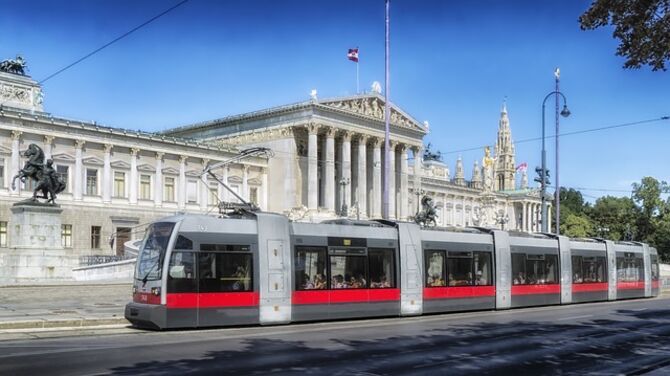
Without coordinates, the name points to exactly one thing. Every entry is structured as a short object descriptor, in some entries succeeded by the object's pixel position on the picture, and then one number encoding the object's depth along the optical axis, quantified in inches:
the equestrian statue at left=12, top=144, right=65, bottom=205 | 1294.3
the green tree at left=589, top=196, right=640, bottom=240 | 4379.9
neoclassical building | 2509.8
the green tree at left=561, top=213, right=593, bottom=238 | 4584.2
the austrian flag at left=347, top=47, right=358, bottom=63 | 2632.9
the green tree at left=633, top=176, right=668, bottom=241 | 4005.9
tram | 762.2
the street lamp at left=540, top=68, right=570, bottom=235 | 1800.0
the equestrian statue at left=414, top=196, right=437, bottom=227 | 2176.4
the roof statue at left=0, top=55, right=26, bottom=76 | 2615.7
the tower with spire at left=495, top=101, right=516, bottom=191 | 6294.3
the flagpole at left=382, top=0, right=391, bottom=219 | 1531.7
